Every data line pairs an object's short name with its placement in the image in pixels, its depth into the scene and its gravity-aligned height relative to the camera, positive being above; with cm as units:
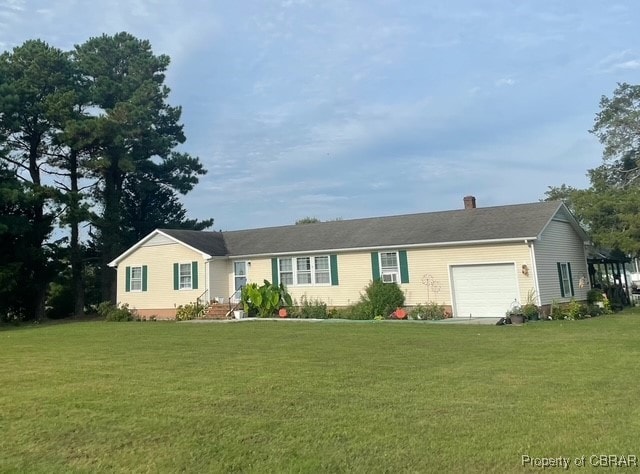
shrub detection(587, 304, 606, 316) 1902 -86
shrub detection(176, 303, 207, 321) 2375 +7
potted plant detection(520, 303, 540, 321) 1739 -68
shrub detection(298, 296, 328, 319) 2142 -16
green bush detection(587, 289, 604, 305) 2068 -36
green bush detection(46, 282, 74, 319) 3028 +125
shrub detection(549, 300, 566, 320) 1781 -78
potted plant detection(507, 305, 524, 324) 1645 -79
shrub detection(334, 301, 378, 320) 2009 -36
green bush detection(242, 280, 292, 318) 2261 +47
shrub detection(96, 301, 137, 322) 2518 +29
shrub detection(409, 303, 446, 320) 1908 -51
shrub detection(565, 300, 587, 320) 1769 -79
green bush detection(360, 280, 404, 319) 2002 +7
